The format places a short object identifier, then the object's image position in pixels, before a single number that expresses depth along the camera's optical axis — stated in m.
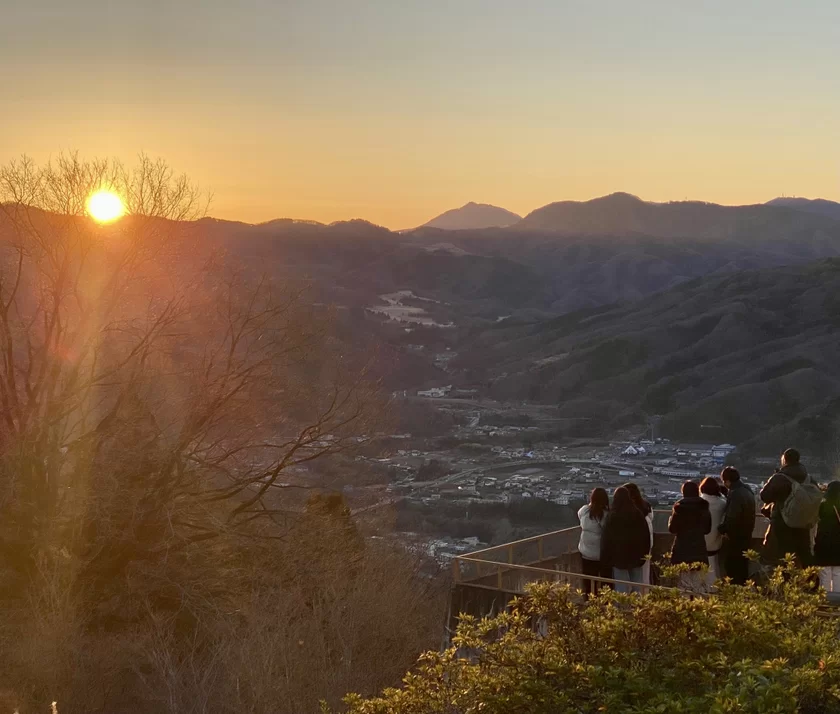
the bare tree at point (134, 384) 20.91
